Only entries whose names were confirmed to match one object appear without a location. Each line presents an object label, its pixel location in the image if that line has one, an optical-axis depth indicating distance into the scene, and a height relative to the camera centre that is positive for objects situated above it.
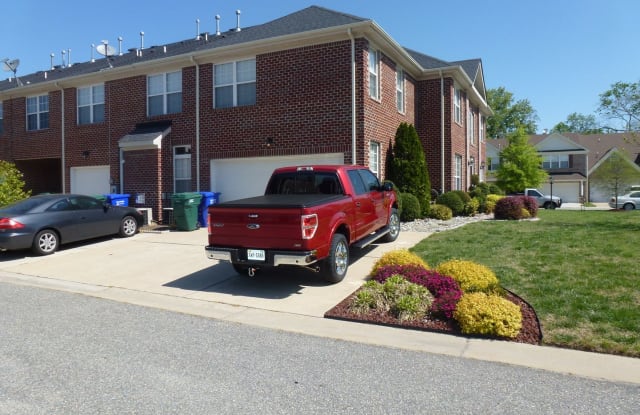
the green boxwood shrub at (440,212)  15.26 -0.63
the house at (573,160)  48.41 +3.65
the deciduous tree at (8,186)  14.40 +0.37
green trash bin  13.70 -0.42
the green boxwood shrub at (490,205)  18.76 -0.47
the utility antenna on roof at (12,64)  21.89 +6.44
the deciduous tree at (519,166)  35.00 +2.13
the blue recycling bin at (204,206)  14.38 -0.33
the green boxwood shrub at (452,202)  16.80 -0.29
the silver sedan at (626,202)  30.92 -0.64
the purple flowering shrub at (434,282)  5.43 -1.20
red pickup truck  6.45 -0.42
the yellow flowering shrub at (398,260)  7.08 -1.03
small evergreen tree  15.20 +0.98
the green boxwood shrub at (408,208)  14.46 -0.43
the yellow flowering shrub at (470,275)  6.06 -1.13
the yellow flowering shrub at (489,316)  4.85 -1.34
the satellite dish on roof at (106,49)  20.14 +6.61
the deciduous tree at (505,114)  66.25 +11.79
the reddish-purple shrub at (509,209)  15.87 -0.54
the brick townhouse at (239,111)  13.84 +3.12
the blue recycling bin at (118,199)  15.23 -0.08
